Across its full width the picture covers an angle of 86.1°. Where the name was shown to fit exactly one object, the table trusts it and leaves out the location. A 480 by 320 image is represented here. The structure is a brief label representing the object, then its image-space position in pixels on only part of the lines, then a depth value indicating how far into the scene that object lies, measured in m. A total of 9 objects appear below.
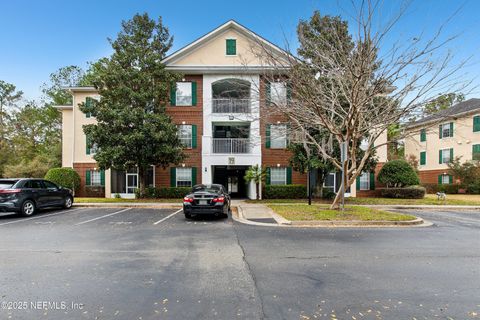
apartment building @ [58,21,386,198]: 18.80
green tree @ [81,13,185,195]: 16.33
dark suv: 10.78
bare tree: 9.99
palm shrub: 17.56
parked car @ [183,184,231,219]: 10.32
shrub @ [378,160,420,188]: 19.28
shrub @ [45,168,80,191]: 19.83
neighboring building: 25.94
